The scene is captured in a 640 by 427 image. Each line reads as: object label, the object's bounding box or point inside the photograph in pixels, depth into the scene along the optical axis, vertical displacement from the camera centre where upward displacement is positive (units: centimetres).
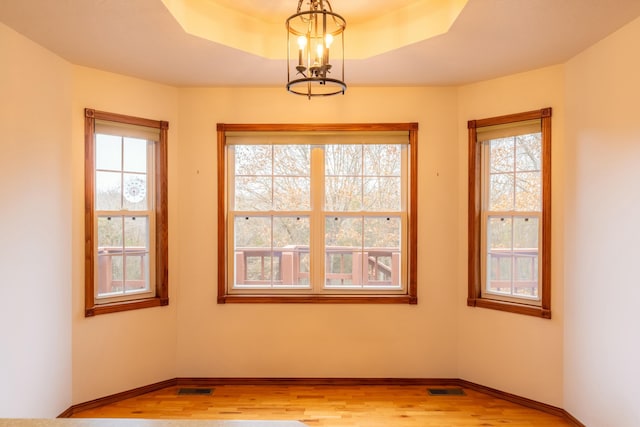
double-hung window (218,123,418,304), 413 -5
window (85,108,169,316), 360 +2
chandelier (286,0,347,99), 211 +113
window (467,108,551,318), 359 +0
